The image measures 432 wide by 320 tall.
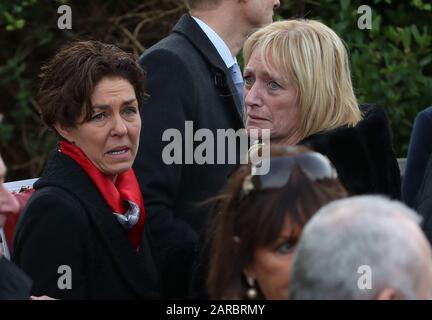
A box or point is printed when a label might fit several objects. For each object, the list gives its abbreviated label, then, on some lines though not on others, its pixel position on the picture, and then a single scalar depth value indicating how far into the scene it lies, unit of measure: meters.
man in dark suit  7.55
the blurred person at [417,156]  8.72
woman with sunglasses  5.02
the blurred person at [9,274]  5.66
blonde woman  6.96
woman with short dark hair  6.62
